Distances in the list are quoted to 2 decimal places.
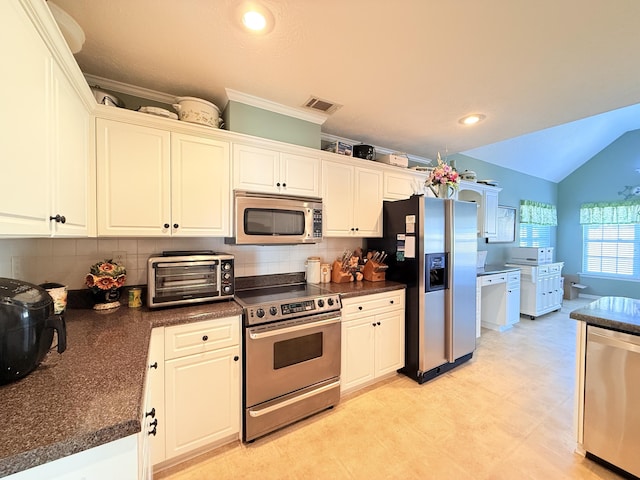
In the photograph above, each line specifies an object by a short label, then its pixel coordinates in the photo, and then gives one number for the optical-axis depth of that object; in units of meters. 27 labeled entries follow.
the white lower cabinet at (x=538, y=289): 4.60
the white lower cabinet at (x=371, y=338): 2.30
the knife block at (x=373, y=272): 2.80
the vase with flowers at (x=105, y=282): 1.70
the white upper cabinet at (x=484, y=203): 4.39
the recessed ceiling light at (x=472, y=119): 2.52
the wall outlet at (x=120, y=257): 1.95
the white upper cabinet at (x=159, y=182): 1.68
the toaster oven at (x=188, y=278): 1.72
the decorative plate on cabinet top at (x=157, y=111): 1.82
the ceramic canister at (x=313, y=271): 2.69
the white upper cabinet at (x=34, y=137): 0.82
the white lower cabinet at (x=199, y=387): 1.59
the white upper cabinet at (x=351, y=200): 2.59
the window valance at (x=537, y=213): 5.56
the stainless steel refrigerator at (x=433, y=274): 2.58
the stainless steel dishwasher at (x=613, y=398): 1.50
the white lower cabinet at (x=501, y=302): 4.06
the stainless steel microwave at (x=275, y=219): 2.08
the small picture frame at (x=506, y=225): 4.95
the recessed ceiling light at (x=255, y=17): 1.32
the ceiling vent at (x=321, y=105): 2.24
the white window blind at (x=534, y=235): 5.68
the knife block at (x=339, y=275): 2.73
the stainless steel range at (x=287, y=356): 1.82
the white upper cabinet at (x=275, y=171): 2.12
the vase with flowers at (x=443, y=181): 2.80
